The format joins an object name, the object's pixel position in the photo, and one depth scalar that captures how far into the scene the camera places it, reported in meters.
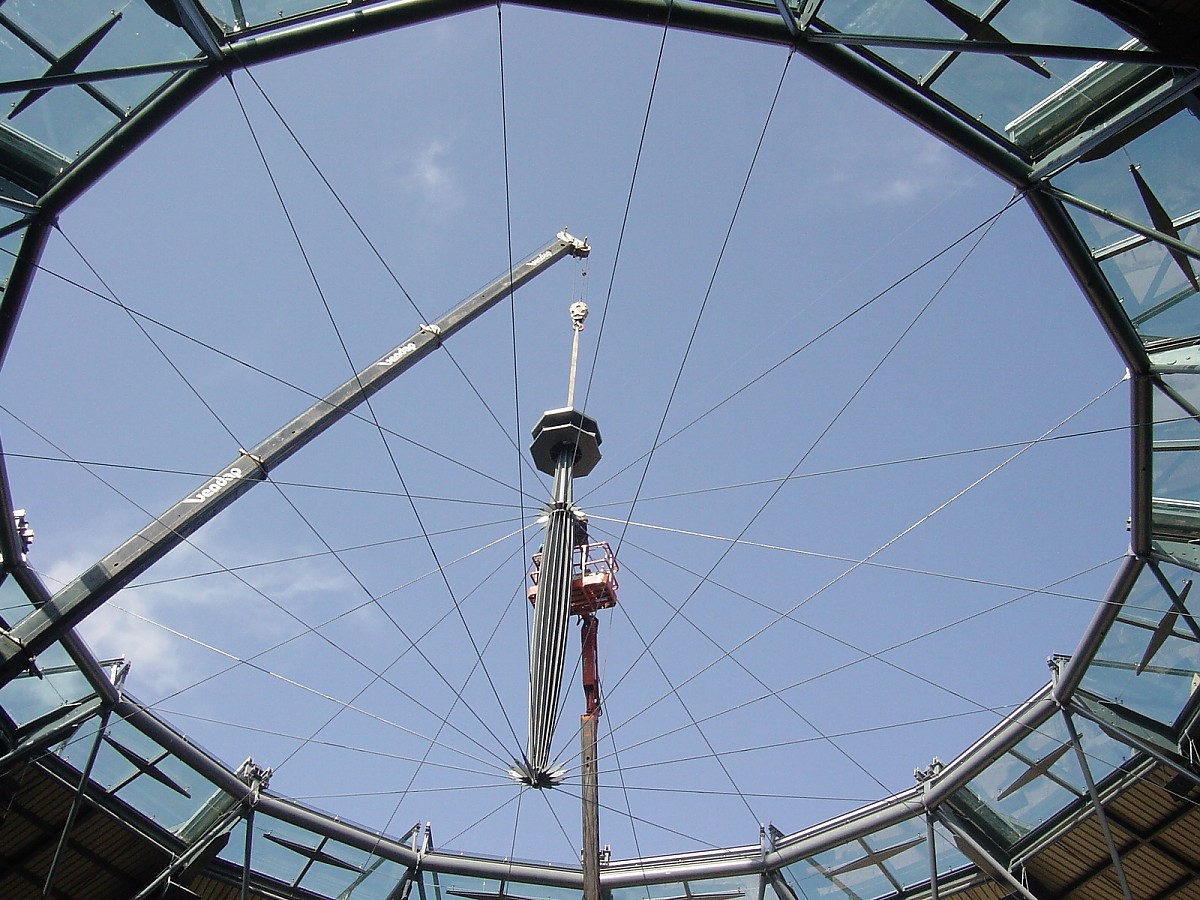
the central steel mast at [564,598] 15.66
